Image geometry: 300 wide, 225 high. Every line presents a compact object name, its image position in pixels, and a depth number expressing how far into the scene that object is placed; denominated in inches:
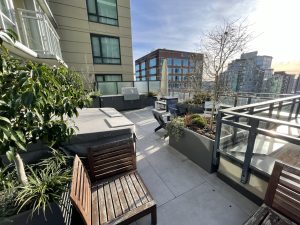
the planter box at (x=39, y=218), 48.1
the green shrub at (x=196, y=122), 130.6
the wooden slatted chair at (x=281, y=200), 52.5
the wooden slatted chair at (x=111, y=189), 53.1
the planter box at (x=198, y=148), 103.8
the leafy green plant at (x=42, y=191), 50.9
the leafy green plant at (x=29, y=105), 35.6
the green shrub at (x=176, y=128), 127.2
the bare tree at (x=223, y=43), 126.6
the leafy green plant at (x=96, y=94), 284.5
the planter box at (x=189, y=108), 226.7
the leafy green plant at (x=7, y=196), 49.3
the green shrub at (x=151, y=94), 358.8
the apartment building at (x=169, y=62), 1342.3
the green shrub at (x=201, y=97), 243.3
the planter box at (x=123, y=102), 305.5
